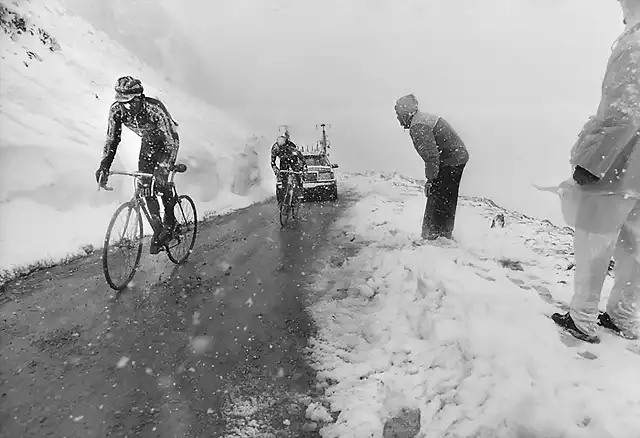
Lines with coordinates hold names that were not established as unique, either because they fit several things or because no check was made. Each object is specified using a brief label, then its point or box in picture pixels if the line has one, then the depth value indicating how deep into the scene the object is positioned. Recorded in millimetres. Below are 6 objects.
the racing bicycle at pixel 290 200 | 8852
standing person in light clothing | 2518
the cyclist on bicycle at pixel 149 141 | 4566
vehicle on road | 13617
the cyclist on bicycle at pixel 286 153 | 9539
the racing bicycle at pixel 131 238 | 4434
